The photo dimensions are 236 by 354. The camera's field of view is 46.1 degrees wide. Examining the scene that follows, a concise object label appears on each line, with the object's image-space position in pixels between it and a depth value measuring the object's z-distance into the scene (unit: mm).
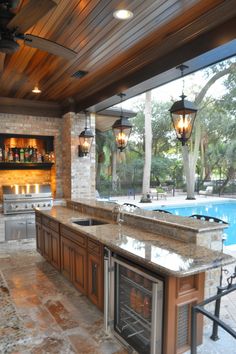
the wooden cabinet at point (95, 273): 2754
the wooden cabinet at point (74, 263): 3112
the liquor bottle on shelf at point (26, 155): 6501
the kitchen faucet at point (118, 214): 3459
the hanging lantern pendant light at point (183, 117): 3064
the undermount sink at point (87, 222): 3854
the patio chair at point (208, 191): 16994
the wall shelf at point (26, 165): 6293
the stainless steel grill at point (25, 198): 5840
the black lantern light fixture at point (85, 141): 5930
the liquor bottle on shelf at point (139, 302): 2217
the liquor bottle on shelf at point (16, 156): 6366
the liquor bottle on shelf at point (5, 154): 6270
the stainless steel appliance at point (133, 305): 1994
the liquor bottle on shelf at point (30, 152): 6564
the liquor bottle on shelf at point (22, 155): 6446
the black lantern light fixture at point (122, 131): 4668
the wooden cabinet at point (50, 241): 3889
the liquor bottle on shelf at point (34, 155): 6585
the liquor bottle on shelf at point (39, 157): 6648
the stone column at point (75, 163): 6445
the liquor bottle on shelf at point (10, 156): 6297
